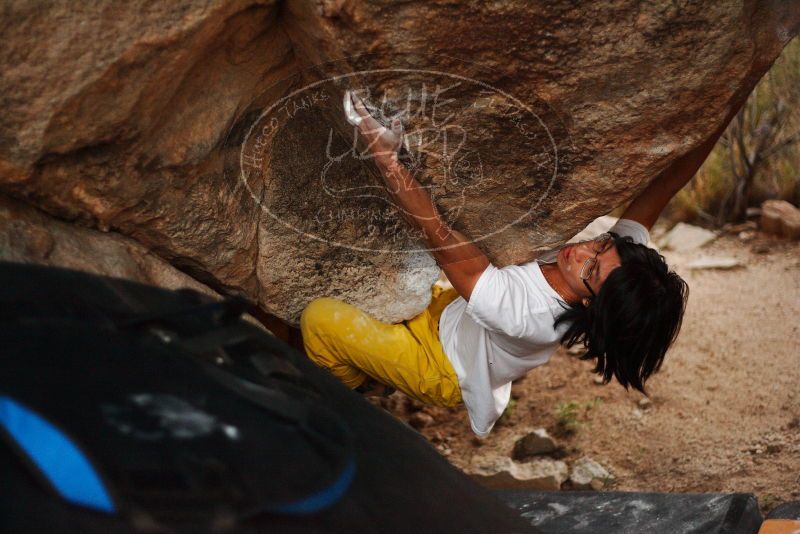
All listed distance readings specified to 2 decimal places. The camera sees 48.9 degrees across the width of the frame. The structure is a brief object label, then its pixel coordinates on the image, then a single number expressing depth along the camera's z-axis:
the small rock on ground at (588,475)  2.84
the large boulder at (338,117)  1.63
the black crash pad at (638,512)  2.16
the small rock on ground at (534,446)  3.01
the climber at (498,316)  2.03
